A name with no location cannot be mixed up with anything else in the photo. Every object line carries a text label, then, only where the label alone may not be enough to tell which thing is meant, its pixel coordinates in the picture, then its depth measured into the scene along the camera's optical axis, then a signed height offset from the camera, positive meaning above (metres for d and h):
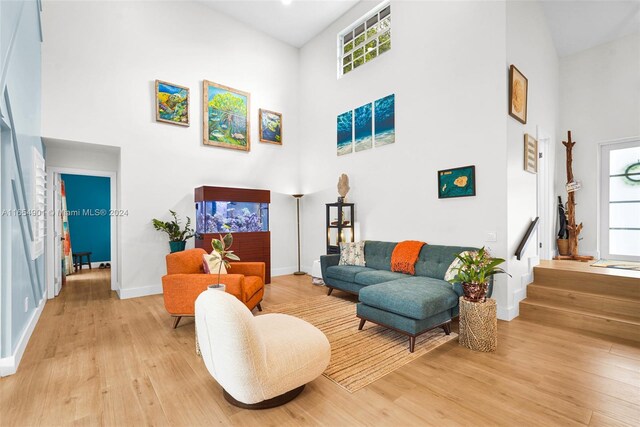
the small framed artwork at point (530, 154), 3.99 +0.82
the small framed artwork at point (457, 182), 3.85 +0.40
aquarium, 5.09 -0.10
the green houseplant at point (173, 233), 4.94 -0.37
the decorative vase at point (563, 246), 5.27 -0.65
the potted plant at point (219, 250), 2.73 -0.37
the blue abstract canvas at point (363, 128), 5.27 +1.55
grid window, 5.14 +3.27
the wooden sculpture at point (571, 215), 5.12 -0.08
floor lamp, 6.52 +0.05
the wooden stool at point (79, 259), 7.00 -1.16
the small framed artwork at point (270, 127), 6.34 +1.90
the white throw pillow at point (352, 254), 4.80 -0.71
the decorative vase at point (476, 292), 2.83 -0.79
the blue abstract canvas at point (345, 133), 5.65 +1.55
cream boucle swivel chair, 1.76 -0.94
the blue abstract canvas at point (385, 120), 4.89 +1.57
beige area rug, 2.36 -1.33
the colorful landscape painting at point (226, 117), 5.61 +1.91
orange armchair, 3.19 -0.82
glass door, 4.92 +0.18
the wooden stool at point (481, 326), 2.73 -1.09
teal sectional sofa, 2.79 -0.90
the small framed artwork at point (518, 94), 3.60 +1.51
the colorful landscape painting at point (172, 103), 5.09 +1.95
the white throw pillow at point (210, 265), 3.51 -0.66
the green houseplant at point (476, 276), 2.83 -0.64
